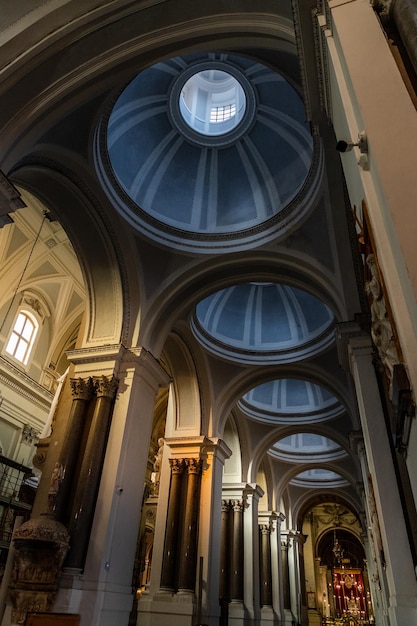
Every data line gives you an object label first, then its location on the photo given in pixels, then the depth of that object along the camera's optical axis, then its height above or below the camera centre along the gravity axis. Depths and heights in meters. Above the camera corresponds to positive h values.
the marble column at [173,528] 9.61 +1.68
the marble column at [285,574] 18.34 +1.69
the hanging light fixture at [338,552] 23.25 +3.36
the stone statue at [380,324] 2.41 +1.49
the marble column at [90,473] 6.50 +1.83
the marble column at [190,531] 9.61 +1.63
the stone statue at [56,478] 6.84 +1.71
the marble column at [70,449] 6.84 +2.22
